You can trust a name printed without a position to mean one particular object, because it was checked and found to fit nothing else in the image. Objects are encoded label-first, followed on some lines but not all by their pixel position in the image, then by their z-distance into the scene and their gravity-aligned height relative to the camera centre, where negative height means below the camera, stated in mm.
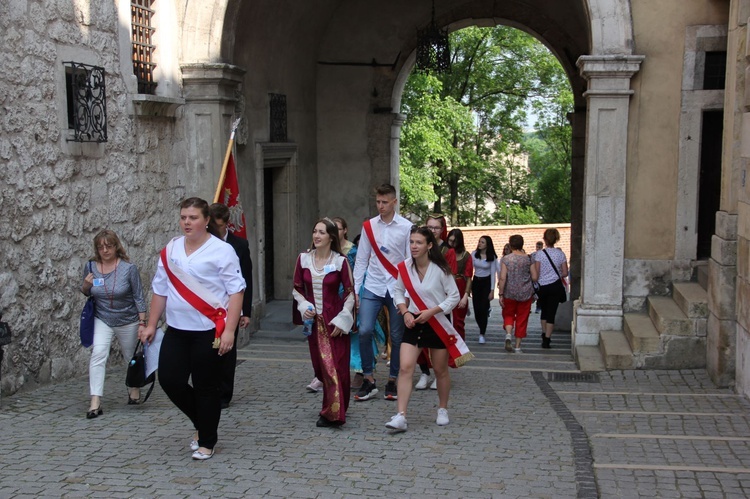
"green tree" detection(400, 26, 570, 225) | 30344 +813
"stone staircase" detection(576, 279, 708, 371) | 9062 -1803
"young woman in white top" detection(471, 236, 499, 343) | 12438 -1652
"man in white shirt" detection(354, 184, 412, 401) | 8078 -993
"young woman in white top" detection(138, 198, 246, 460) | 5820 -1024
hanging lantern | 14298 +1460
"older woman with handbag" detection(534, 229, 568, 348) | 11633 -1501
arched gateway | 10062 +709
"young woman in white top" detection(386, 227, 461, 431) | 6875 -1125
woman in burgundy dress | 6898 -1153
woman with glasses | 7340 -1092
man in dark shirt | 7223 -951
